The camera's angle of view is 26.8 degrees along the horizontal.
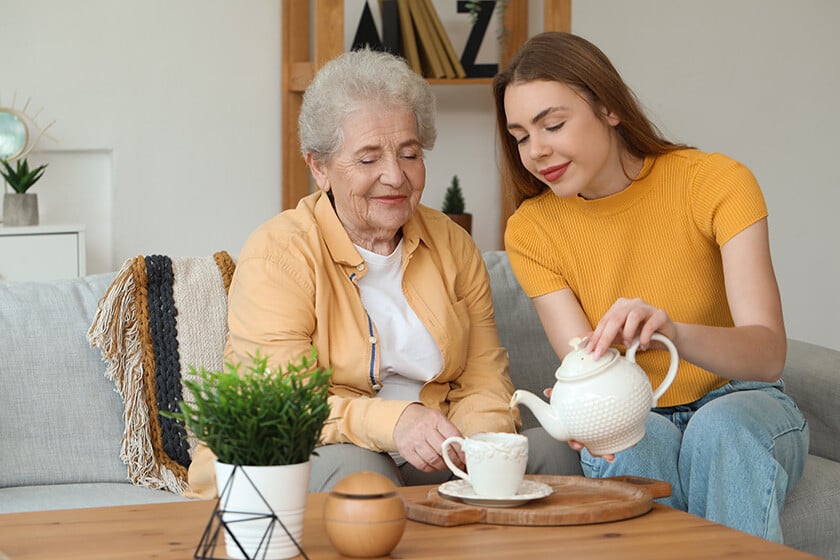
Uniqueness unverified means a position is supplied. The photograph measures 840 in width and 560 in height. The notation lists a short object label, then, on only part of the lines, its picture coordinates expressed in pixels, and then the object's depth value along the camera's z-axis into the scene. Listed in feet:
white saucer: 6.97
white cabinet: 13.78
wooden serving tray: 6.81
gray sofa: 8.74
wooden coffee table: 6.43
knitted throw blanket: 9.05
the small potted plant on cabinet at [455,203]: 16.12
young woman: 7.85
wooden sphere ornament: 6.29
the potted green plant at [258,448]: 6.17
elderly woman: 8.41
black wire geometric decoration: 6.17
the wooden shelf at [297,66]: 16.21
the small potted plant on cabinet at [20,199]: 14.35
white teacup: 6.94
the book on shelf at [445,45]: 15.54
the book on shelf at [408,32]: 15.50
